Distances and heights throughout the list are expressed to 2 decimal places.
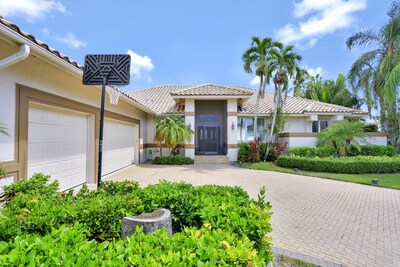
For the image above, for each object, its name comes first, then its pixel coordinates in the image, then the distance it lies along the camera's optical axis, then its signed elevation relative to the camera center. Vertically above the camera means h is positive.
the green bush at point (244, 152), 14.81 -1.01
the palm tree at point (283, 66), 13.66 +4.84
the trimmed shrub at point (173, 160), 14.63 -1.60
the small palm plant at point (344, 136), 13.05 +0.17
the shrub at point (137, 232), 1.69 -0.99
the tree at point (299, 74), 14.18 +4.43
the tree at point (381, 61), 14.17 +5.51
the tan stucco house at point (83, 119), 4.79 +0.87
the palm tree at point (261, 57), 13.80 +5.52
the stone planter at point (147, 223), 2.54 -1.06
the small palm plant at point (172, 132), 14.00 +0.40
